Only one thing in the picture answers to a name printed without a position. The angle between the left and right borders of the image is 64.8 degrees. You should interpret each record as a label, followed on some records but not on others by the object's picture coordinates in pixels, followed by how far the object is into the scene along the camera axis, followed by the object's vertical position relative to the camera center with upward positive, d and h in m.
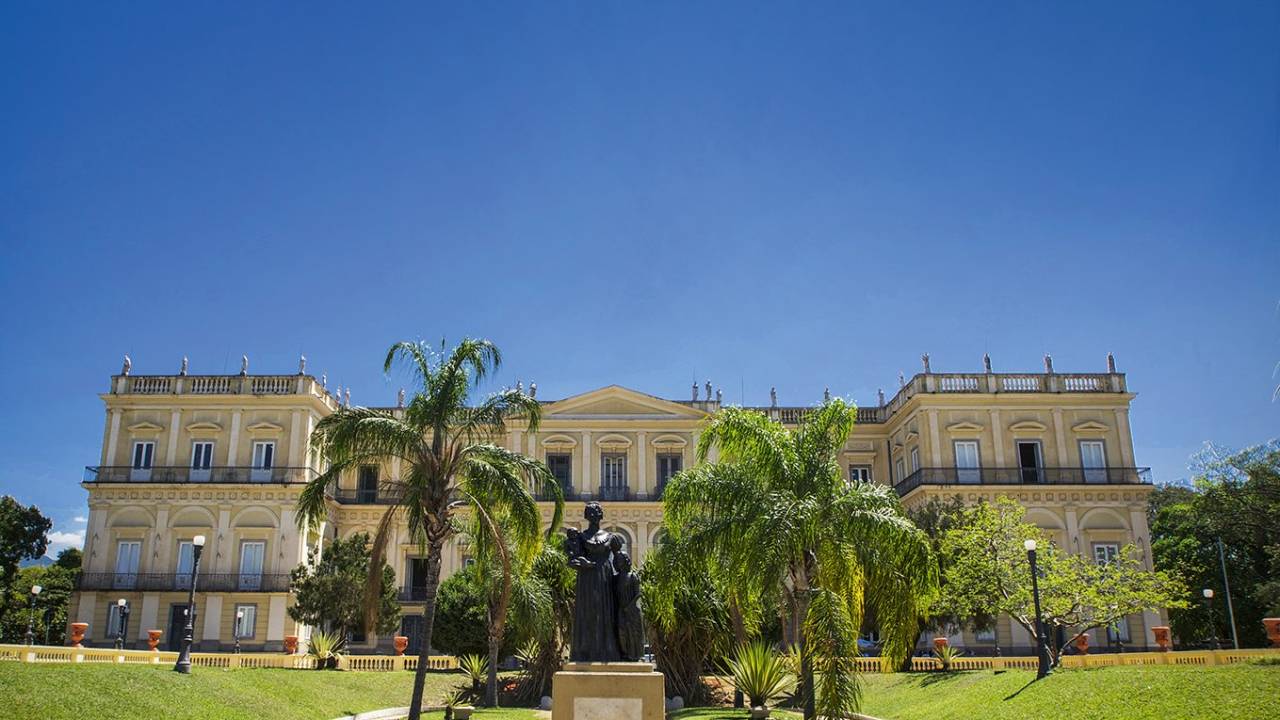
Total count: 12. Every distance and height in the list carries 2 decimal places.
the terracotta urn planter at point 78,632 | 20.86 -0.20
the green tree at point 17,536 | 41.97 +3.60
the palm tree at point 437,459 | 16.88 +2.67
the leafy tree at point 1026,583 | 23.02 +0.72
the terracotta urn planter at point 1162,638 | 25.02 -0.60
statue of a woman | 11.59 +0.27
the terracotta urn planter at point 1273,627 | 18.64 -0.27
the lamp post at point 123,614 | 32.28 +0.26
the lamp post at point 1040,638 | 18.41 -0.44
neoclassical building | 35.91 +4.81
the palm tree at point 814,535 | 14.12 +1.19
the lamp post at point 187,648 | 18.39 -0.48
